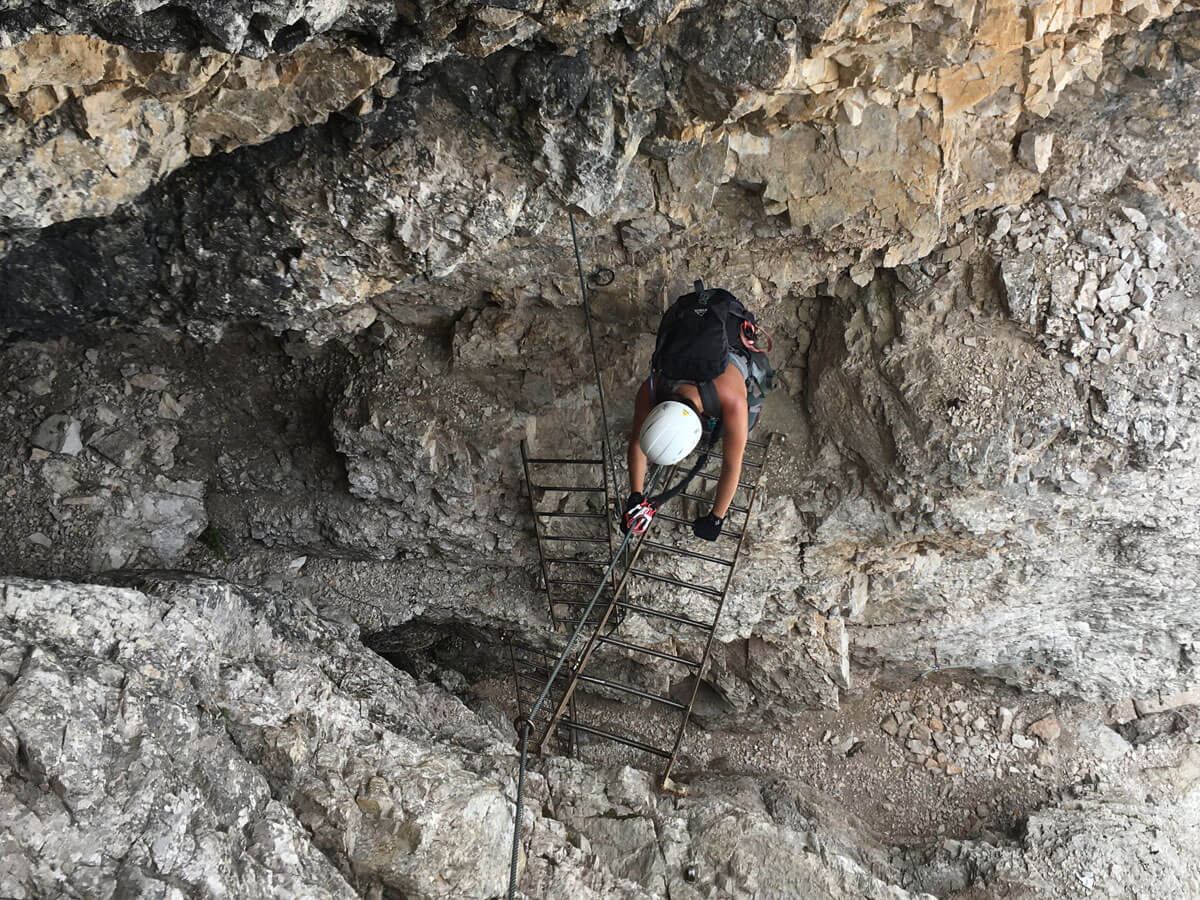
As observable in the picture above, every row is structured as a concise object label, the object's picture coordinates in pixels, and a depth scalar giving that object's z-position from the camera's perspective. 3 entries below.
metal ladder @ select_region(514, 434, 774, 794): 5.34
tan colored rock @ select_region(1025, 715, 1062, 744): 6.59
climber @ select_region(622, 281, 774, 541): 4.06
